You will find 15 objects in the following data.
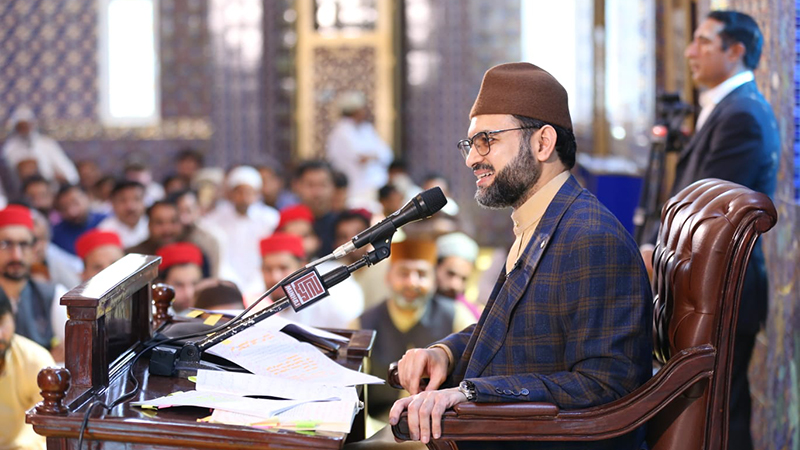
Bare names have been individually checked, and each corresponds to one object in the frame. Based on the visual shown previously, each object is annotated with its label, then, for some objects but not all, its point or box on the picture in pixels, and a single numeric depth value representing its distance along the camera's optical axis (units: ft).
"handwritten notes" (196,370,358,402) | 11.55
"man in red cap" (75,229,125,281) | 30.30
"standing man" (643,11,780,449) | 18.31
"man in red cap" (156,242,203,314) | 28.71
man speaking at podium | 11.12
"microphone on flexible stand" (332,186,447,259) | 11.54
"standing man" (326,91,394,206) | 59.98
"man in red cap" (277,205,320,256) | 35.37
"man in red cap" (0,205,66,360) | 26.89
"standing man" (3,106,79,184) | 62.69
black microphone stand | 11.78
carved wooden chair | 10.76
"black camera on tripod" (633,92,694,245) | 23.63
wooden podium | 10.33
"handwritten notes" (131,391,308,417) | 10.79
